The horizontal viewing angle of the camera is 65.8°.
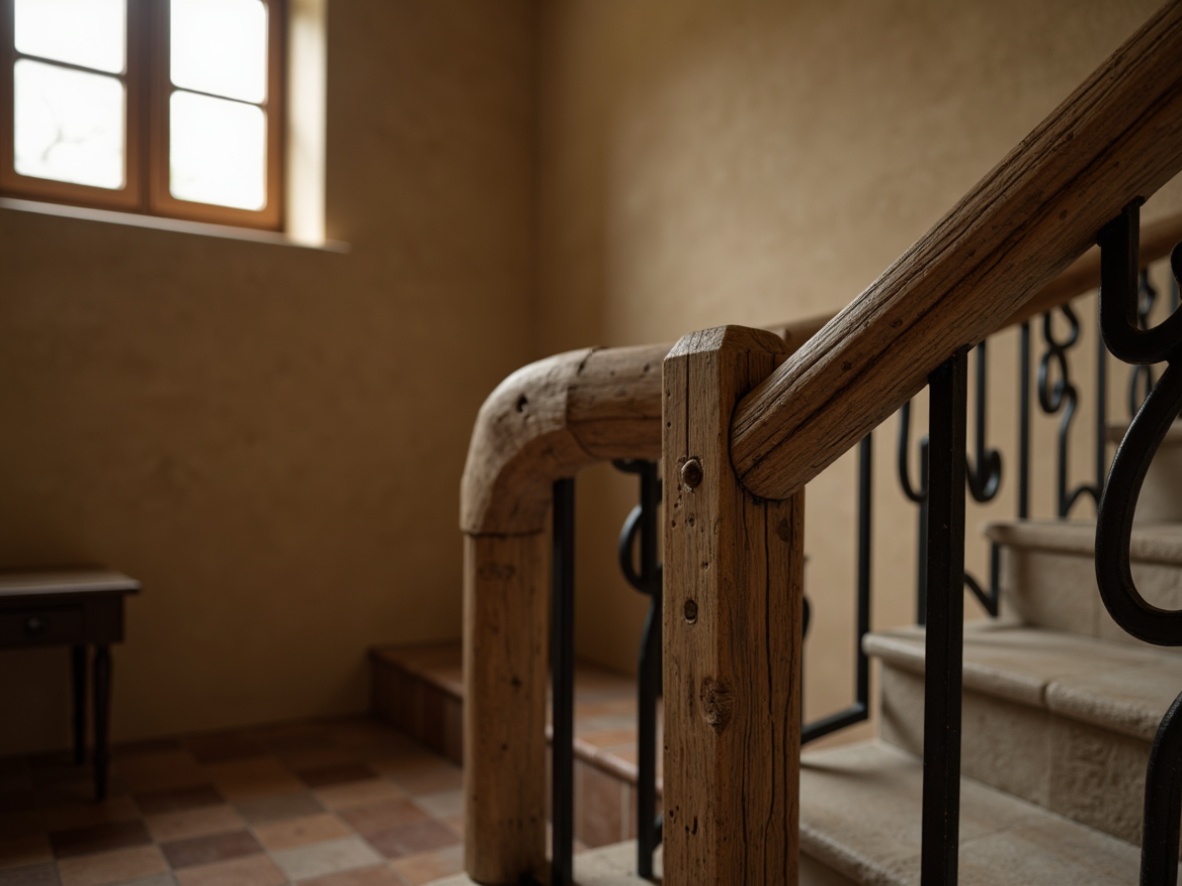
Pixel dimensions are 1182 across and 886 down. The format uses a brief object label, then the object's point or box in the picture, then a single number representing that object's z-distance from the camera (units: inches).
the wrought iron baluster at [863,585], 65.7
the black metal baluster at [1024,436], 78.4
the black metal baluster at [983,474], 72.2
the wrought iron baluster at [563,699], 54.1
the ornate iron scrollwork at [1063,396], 75.0
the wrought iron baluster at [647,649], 52.9
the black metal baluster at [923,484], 67.7
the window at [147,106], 136.4
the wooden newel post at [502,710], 57.8
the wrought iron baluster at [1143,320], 77.8
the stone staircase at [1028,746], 46.6
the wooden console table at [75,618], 105.0
